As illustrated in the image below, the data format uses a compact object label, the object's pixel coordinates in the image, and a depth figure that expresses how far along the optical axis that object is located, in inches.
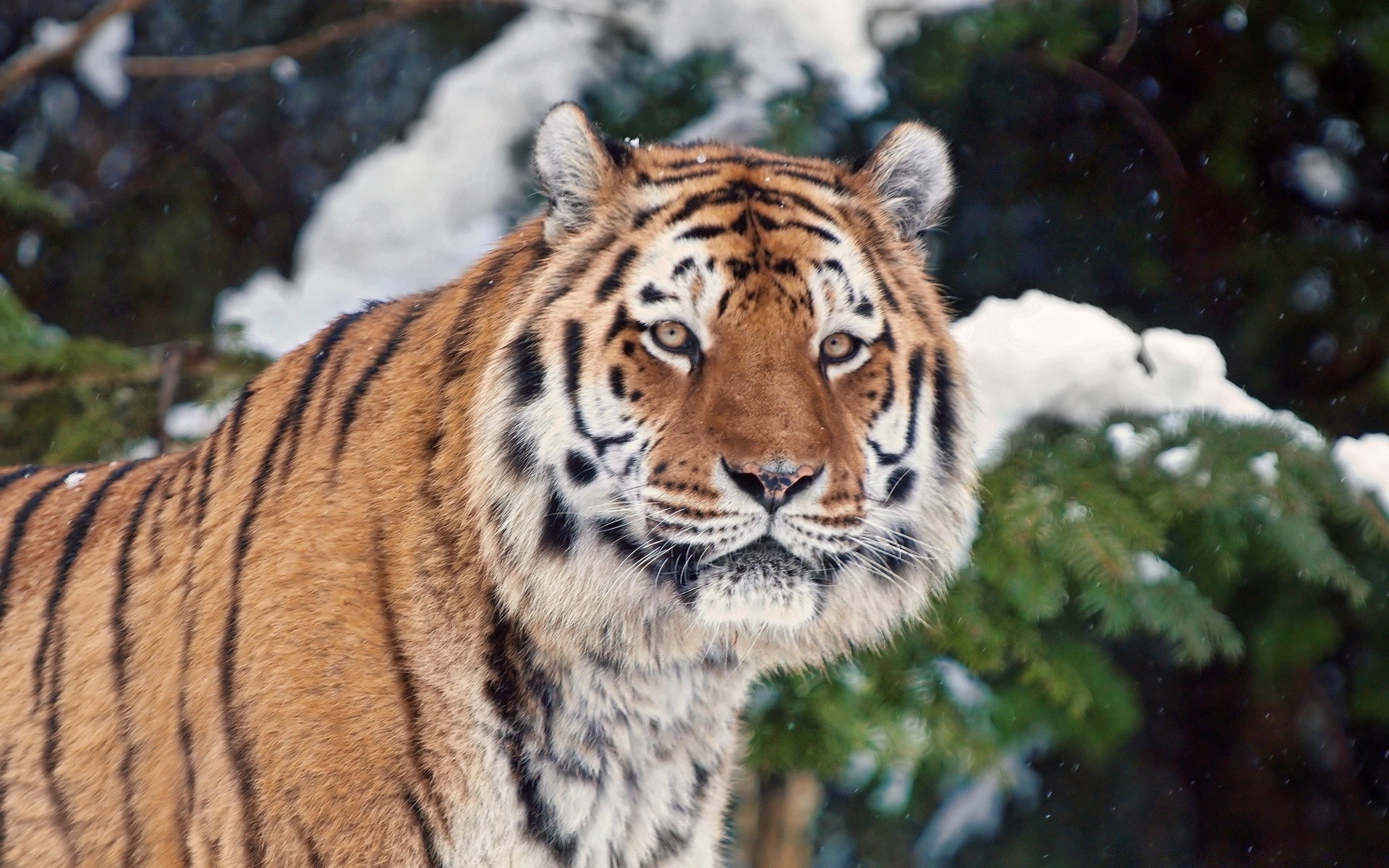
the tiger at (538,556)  372.1
